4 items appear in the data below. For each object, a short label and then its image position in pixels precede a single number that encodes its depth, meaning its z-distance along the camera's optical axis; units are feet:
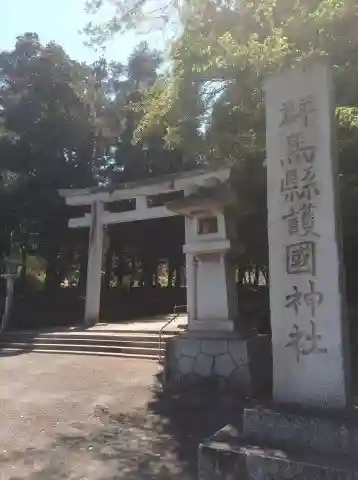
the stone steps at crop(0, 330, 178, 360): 35.37
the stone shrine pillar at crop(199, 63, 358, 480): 11.27
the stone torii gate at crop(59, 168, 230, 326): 44.27
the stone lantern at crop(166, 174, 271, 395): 23.85
